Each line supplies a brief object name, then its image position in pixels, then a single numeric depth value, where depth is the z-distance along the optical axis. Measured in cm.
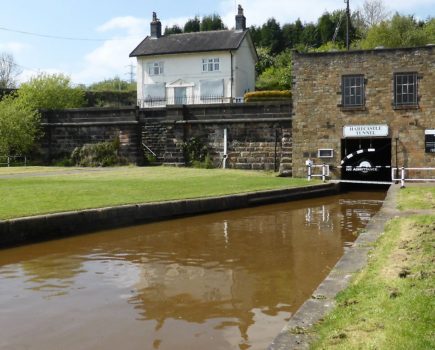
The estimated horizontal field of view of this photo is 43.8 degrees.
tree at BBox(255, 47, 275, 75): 6450
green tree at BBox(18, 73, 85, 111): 3838
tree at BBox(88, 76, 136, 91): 7486
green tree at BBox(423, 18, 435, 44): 4864
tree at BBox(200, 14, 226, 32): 8150
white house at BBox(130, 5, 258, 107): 4544
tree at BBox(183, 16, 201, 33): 8456
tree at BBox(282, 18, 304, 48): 7588
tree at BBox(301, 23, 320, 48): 7331
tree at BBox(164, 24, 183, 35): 8425
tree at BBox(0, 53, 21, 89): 7327
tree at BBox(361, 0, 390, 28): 6206
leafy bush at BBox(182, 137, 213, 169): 2833
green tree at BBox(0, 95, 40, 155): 3116
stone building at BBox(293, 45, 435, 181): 2322
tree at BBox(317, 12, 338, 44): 7181
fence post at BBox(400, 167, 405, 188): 1926
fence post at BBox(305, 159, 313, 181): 2312
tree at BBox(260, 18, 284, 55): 7531
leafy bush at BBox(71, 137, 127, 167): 3019
